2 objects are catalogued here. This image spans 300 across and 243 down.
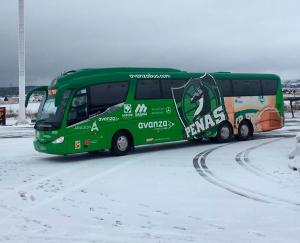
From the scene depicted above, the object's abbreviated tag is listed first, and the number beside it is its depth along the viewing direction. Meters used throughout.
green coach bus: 14.65
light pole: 38.03
